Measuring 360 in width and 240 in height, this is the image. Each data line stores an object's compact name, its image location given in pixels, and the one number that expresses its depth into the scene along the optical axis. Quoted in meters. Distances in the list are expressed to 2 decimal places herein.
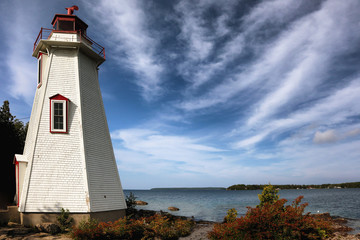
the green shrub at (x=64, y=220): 14.10
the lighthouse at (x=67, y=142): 14.77
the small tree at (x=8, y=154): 20.09
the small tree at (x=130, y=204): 21.77
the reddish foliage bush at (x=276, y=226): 11.38
